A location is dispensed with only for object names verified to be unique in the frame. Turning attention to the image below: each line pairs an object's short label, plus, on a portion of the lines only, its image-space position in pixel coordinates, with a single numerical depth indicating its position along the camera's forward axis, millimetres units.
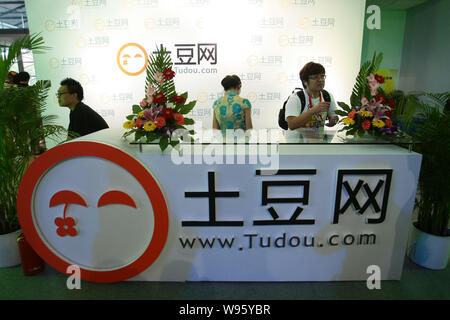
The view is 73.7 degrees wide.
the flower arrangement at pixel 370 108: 2168
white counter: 2037
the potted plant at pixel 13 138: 2367
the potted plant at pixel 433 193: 2221
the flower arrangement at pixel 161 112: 2037
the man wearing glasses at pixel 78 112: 3111
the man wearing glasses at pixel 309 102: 2643
